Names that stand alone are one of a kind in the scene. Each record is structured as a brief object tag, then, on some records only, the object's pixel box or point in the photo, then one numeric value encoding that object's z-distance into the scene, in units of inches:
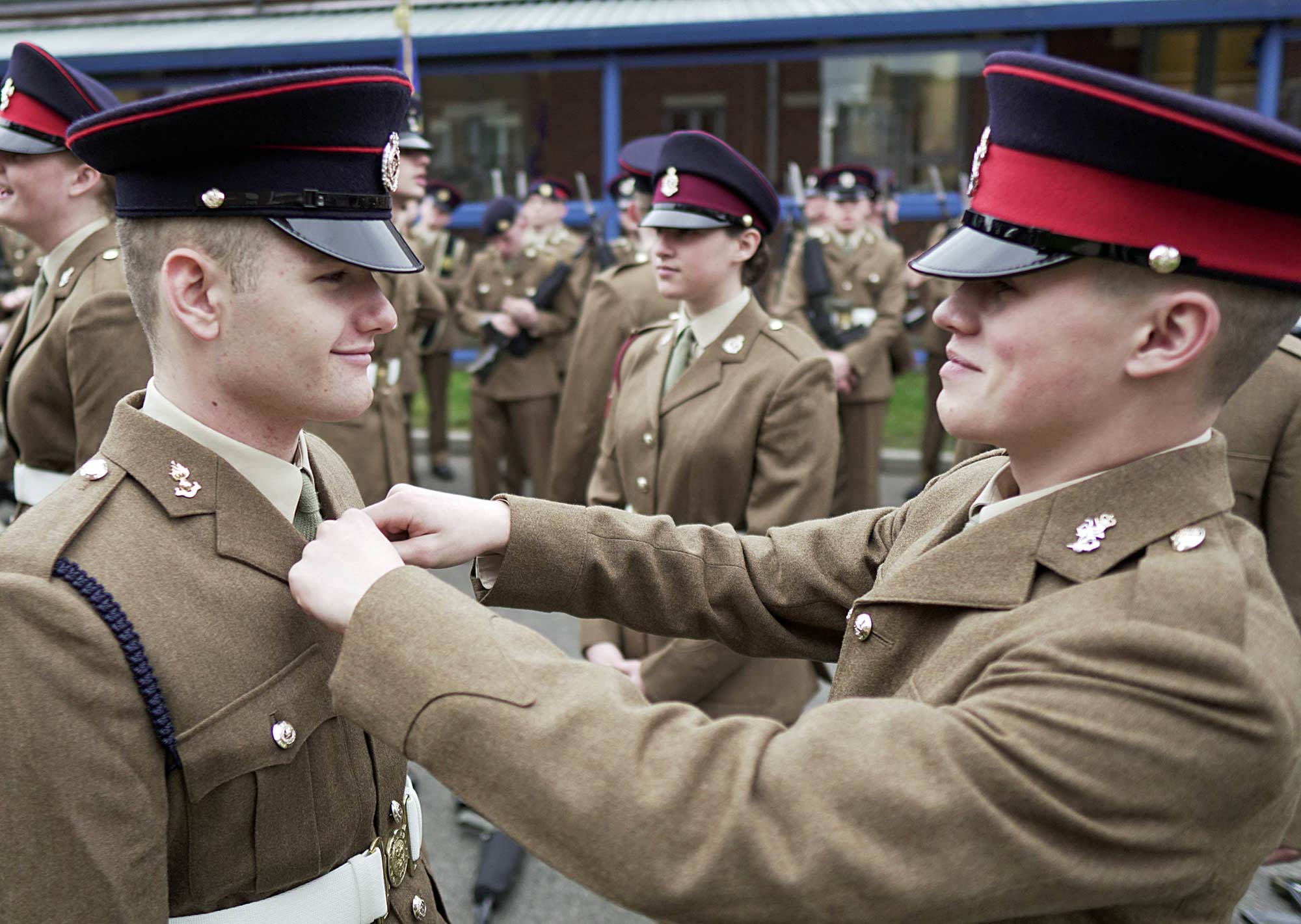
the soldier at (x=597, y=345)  217.9
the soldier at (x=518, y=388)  310.3
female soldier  134.0
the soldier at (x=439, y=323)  373.4
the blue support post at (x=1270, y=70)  492.4
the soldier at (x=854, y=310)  299.9
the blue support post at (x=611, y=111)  547.5
